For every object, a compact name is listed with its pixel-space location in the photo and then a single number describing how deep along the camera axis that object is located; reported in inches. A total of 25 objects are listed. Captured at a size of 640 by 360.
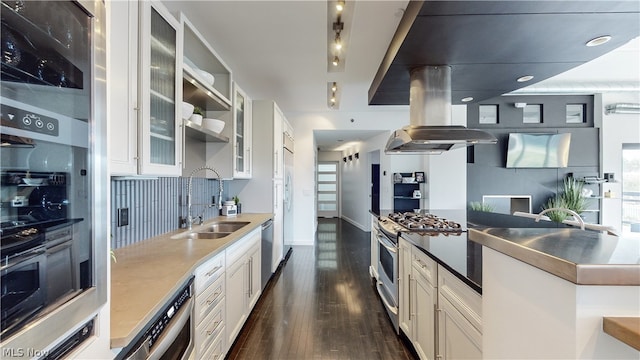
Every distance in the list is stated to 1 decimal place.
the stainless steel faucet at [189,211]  100.4
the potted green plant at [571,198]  215.7
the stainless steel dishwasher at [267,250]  128.8
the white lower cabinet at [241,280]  81.7
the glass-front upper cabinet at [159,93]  59.4
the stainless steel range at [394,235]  93.5
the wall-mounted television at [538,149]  223.6
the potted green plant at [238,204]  150.4
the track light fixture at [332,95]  172.9
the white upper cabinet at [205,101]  88.6
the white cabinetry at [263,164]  154.0
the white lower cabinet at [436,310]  50.8
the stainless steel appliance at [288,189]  193.6
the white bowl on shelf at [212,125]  104.3
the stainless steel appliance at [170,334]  37.5
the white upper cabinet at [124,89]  51.0
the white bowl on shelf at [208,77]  92.8
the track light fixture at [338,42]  106.8
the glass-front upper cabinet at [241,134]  124.3
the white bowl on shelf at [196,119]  92.1
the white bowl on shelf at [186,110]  83.7
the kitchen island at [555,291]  24.9
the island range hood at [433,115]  98.3
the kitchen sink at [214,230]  96.6
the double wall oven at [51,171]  20.5
